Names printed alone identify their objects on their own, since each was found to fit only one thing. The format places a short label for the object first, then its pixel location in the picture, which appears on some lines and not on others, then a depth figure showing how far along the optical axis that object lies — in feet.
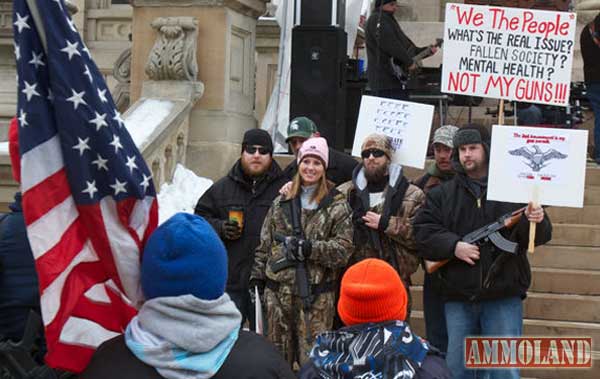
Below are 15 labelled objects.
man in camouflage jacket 23.53
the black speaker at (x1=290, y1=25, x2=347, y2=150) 38.45
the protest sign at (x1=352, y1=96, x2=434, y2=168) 27.45
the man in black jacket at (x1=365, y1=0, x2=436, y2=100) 41.91
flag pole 12.02
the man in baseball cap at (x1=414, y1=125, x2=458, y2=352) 24.27
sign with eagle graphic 22.72
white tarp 44.34
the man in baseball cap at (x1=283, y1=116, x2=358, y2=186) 26.27
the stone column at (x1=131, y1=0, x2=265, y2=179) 37.55
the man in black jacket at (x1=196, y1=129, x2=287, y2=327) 24.39
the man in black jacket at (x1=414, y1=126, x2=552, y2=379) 21.91
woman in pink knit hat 22.48
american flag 11.96
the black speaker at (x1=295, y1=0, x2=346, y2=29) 39.78
